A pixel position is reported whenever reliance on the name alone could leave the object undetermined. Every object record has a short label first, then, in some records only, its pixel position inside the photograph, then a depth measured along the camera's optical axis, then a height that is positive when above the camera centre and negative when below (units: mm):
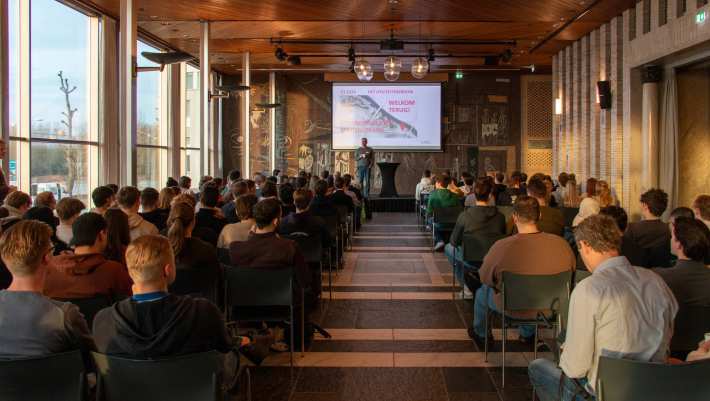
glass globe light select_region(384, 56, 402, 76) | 11453 +2014
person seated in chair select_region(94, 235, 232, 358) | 2596 -515
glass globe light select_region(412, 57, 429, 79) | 11711 +2021
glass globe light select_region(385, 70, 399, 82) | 11668 +1890
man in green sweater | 10773 -246
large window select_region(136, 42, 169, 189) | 14828 +1302
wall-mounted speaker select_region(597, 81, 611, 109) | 13234 +1722
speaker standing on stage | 18672 +495
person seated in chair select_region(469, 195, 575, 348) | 4645 -486
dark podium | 18750 +137
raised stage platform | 18906 -556
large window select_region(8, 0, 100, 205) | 9641 +1360
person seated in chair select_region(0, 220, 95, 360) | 2586 -484
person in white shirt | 2623 -522
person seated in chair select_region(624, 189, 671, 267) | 5348 -390
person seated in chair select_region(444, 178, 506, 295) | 6430 -378
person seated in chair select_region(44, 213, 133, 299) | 3533 -460
